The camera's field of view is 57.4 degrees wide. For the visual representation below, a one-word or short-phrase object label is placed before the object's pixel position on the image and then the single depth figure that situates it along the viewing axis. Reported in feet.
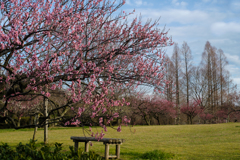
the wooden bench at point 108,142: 25.14
